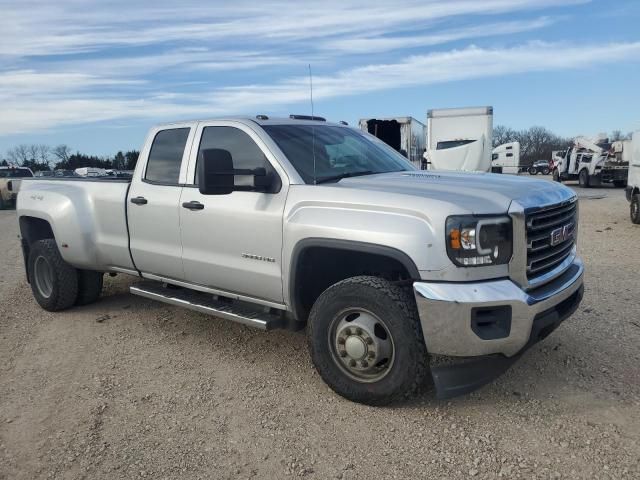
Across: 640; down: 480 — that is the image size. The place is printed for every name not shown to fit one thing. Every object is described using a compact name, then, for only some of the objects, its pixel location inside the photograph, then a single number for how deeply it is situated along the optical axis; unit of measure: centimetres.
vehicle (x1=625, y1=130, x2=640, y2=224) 1231
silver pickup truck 325
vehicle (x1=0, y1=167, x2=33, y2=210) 2347
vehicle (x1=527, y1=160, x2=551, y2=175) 5344
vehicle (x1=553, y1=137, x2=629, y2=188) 2548
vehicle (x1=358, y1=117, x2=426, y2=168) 1969
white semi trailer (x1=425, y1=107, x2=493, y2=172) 1931
